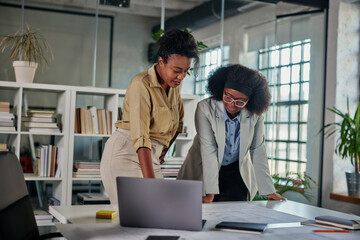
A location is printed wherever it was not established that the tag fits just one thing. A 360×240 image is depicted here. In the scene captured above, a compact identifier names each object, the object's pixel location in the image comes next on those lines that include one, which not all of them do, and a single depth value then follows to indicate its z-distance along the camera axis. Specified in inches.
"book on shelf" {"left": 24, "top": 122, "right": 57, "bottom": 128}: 152.9
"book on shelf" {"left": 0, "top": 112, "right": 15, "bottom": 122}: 148.6
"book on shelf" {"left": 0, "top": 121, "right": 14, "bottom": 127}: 148.4
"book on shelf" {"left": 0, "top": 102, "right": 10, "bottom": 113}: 150.9
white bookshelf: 153.3
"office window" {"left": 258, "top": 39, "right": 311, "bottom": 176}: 215.5
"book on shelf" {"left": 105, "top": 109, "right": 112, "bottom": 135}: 164.1
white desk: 63.0
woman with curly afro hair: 98.4
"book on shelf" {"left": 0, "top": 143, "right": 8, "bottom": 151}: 151.0
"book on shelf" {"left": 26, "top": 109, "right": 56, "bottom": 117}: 153.9
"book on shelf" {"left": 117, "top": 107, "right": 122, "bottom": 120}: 168.6
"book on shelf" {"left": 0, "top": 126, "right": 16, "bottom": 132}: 147.8
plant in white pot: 154.6
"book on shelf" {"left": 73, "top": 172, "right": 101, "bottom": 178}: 157.2
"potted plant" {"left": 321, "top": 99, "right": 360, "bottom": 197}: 190.7
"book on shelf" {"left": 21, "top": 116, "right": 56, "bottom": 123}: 153.6
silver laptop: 63.4
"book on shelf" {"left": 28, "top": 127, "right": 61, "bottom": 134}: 152.0
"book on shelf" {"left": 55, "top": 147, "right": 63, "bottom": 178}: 155.4
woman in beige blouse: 88.0
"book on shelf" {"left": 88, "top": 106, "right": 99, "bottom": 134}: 162.1
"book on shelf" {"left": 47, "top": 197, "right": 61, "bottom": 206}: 156.3
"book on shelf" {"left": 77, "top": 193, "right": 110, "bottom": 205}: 157.1
